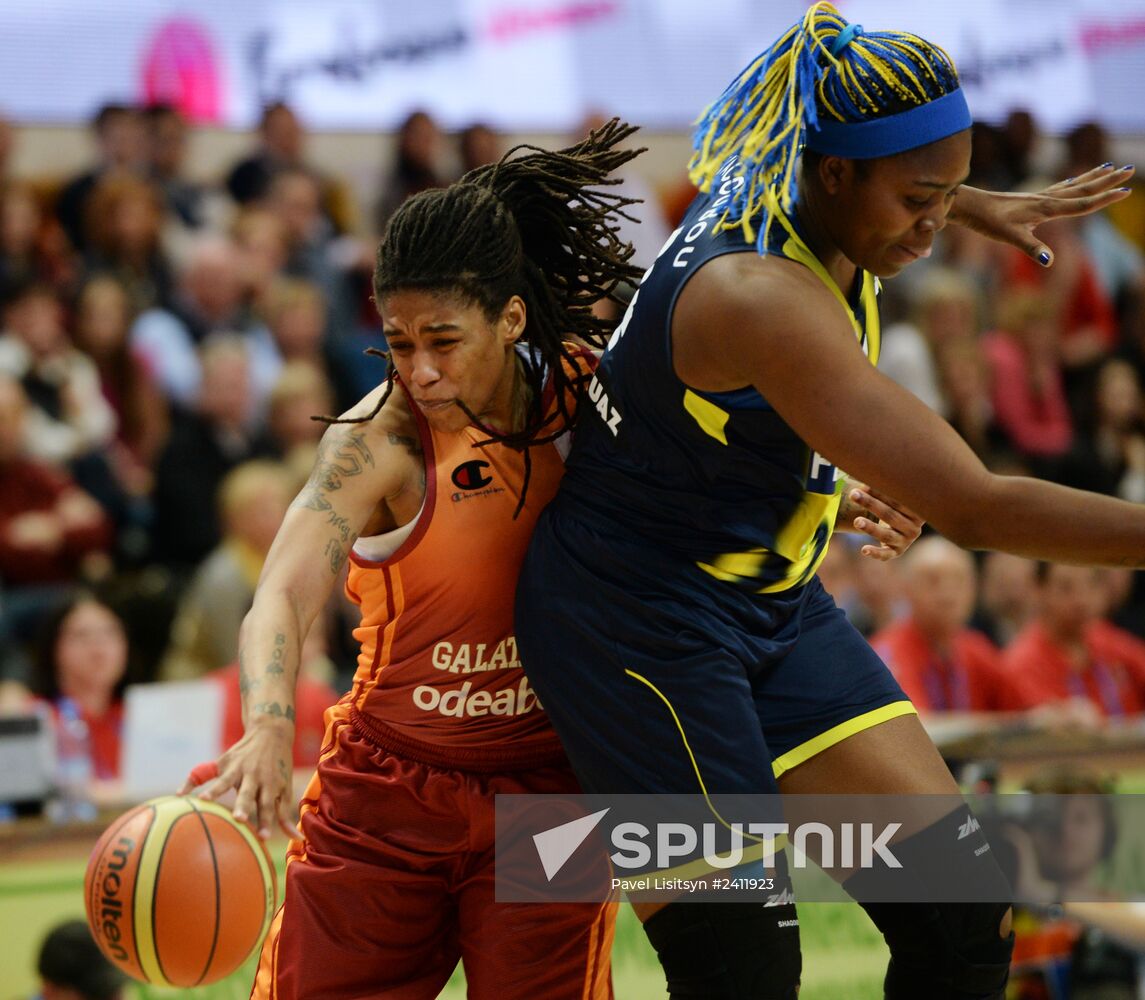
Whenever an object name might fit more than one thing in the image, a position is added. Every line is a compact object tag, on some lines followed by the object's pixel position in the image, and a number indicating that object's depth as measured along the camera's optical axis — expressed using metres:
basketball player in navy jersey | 5.11
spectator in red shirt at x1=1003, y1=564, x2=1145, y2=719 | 13.78
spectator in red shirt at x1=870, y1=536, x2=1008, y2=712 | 13.00
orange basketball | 6.27
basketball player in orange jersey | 5.93
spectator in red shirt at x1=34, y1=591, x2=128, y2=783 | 11.26
